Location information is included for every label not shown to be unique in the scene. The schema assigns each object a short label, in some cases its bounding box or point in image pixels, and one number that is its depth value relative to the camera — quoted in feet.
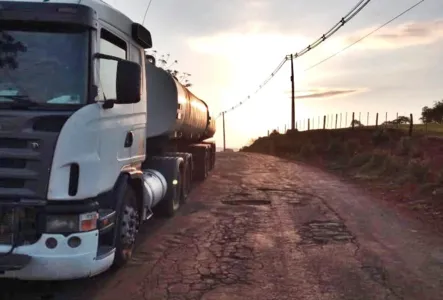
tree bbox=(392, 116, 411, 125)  159.45
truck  16.87
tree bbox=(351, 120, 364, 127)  154.71
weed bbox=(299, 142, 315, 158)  118.21
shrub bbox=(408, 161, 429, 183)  56.44
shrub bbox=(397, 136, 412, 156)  87.12
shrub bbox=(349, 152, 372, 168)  83.25
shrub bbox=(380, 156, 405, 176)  66.44
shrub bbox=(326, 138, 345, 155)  109.81
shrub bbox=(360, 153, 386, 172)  74.69
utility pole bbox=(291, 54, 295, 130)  171.12
